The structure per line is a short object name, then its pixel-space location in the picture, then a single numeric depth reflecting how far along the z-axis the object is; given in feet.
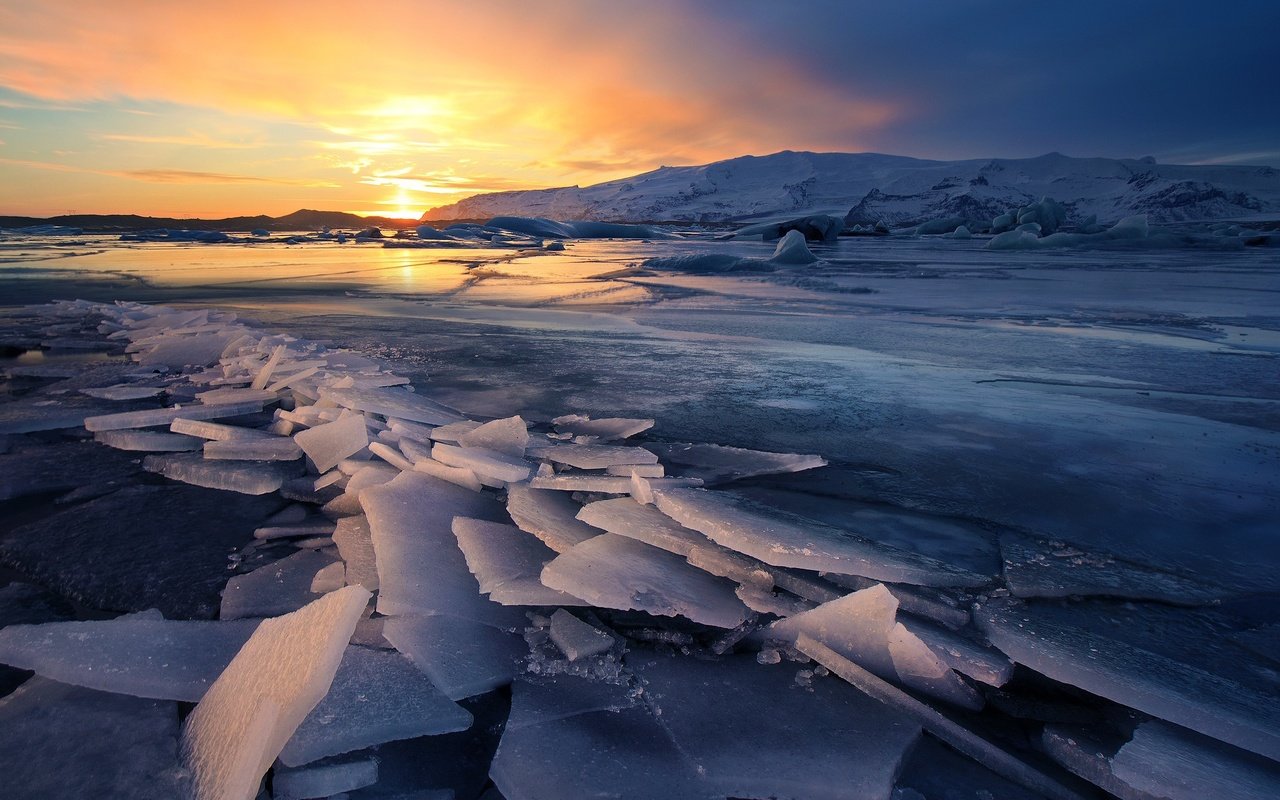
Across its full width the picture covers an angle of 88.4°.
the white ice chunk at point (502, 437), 5.69
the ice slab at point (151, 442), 6.57
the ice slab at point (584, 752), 2.62
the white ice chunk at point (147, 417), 6.97
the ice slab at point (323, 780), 2.55
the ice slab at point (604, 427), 6.57
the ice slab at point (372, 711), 2.71
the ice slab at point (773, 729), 2.68
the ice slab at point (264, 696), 2.42
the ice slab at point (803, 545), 3.84
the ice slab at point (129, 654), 3.03
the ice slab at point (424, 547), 3.69
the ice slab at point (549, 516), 4.25
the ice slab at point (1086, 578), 3.84
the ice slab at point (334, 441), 5.65
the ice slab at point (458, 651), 3.17
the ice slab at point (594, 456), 5.44
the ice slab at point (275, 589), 3.88
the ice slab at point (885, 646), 3.18
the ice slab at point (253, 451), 6.18
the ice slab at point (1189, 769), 2.51
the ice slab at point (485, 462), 5.11
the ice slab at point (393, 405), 6.75
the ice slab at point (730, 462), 5.65
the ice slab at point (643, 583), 3.53
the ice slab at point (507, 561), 3.65
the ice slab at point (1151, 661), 2.82
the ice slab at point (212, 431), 6.52
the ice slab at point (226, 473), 5.68
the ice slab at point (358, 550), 4.08
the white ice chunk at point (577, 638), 3.37
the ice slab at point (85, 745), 2.52
